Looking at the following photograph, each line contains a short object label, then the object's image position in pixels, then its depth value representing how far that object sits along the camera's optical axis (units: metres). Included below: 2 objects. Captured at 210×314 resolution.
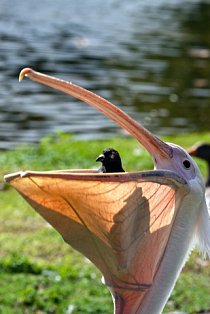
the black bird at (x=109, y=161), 6.38
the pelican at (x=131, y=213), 5.85
